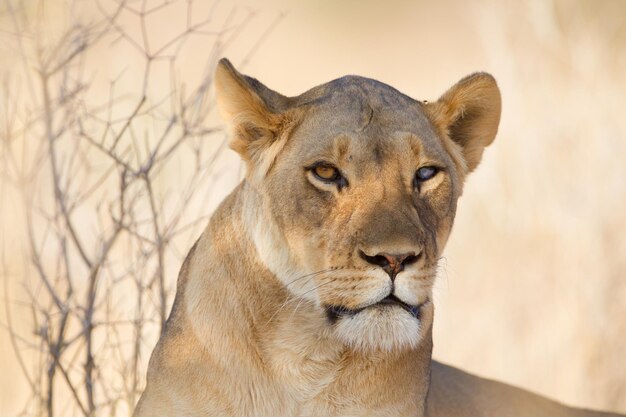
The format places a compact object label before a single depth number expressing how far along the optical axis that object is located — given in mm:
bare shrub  9078
